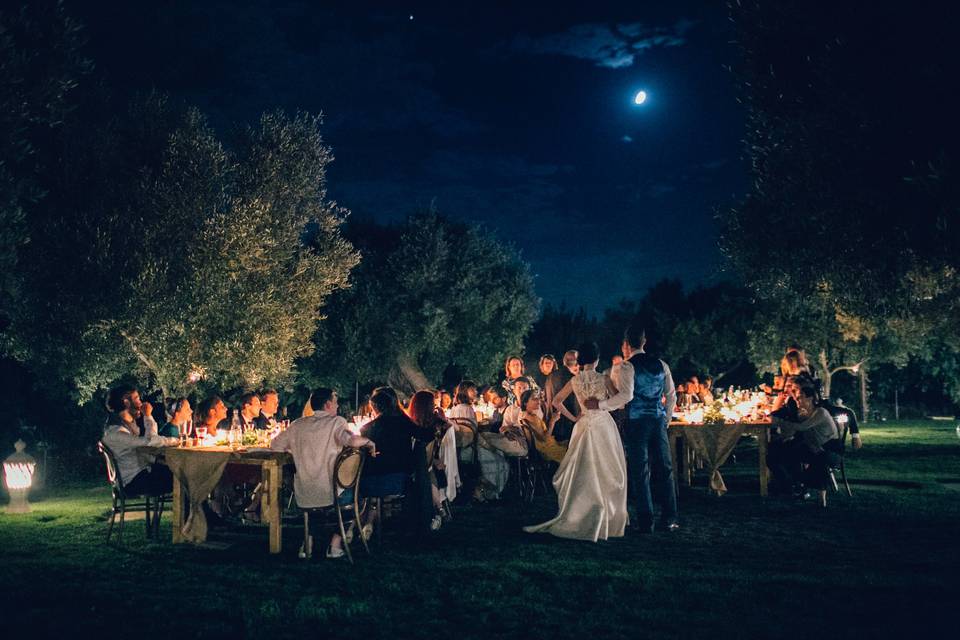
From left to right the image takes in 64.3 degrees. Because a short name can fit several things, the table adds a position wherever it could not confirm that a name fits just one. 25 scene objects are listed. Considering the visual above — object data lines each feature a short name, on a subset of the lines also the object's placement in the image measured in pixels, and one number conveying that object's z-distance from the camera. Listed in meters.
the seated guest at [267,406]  10.06
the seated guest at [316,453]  6.82
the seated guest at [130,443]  7.70
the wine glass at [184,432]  8.11
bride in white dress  7.59
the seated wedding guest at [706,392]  11.69
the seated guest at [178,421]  8.41
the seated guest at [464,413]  9.79
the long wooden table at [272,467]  7.09
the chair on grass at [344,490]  6.73
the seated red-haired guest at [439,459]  7.85
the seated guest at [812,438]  9.24
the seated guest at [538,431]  10.00
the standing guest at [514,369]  11.37
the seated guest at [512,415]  10.23
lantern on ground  9.56
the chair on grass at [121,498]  7.53
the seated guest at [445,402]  12.12
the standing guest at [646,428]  7.84
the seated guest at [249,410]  9.82
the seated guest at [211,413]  8.52
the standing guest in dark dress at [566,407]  9.91
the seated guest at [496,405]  10.70
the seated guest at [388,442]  7.32
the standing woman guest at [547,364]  10.94
